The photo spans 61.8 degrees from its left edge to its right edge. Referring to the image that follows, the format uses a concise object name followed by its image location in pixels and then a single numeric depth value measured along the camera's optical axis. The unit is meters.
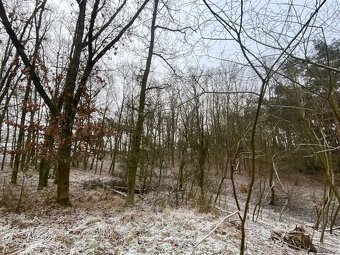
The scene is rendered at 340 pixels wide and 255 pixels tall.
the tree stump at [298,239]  6.39
